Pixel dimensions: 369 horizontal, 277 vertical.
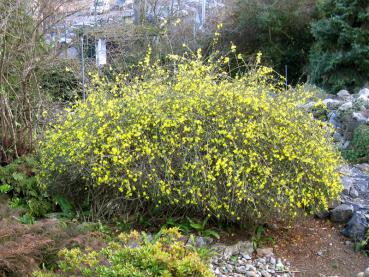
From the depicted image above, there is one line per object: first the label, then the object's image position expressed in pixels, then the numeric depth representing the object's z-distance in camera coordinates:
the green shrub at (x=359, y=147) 7.25
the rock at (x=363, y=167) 6.63
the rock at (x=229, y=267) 3.94
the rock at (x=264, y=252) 4.17
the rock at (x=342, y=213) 4.66
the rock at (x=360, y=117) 7.81
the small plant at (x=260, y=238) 4.27
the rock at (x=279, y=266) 4.00
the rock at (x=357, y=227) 4.37
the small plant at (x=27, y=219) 4.12
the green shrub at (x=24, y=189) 4.59
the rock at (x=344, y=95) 9.53
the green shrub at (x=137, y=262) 2.53
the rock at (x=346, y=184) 5.12
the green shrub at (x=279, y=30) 13.32
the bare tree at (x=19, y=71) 5.24
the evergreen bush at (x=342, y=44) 11.20
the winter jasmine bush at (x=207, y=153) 4.01
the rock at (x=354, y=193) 5.11
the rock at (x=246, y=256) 4.11
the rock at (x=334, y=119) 8.20
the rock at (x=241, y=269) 3.93
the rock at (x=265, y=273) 3.90
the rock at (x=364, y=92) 9.48
